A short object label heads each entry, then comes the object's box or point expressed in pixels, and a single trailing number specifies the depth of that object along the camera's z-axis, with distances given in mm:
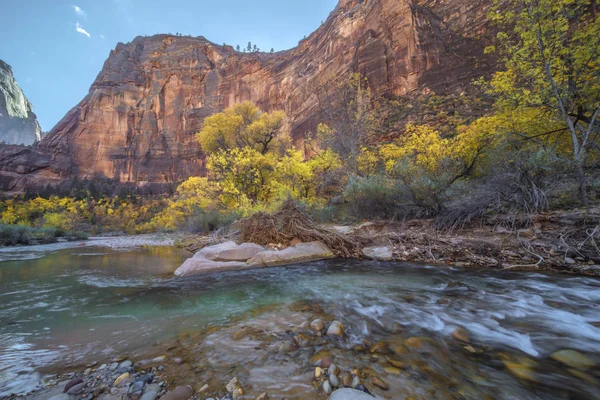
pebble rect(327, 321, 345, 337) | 2201
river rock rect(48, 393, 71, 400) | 1368
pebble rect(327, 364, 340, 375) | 1620
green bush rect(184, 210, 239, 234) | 11234
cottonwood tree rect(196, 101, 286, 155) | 18016
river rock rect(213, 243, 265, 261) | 5380
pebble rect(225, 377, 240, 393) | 1472
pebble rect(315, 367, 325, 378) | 1612
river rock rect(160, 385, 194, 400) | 1381
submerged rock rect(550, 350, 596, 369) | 1717
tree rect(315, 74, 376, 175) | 15172
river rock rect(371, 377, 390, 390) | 1478
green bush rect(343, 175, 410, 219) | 7789
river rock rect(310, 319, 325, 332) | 2290
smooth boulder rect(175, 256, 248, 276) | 4859
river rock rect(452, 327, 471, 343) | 2078
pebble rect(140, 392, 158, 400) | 1390
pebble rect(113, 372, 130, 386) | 1547
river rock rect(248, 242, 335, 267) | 5398
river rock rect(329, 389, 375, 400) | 1330
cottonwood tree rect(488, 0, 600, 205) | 6020
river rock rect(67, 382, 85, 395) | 1465
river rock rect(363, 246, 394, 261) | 5485
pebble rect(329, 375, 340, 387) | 1531
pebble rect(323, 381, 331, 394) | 1465
